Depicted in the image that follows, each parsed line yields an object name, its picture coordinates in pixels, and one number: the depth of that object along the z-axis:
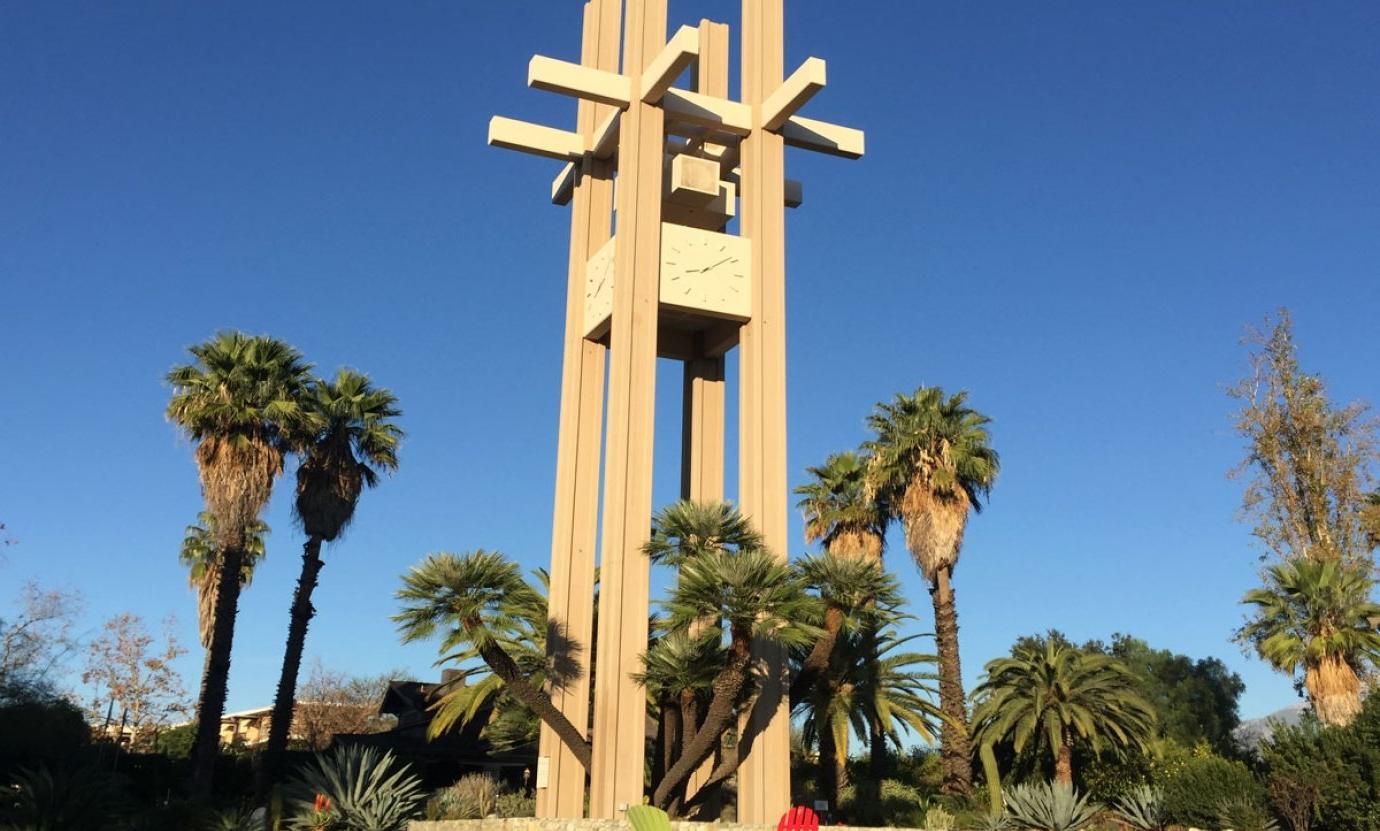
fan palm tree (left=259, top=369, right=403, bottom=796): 34.81
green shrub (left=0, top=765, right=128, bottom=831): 19.64
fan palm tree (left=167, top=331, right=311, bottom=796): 33.41
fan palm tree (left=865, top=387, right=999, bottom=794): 36.69
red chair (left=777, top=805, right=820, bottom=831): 13.50
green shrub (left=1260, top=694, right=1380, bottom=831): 28.11
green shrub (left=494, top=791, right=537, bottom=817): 27.66
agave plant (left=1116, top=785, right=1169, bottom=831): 27.06
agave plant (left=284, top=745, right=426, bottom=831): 20.68
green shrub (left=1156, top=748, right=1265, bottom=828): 30.08
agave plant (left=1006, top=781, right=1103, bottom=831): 22.17
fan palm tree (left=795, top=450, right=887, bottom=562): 40.88
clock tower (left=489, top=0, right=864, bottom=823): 23.97
